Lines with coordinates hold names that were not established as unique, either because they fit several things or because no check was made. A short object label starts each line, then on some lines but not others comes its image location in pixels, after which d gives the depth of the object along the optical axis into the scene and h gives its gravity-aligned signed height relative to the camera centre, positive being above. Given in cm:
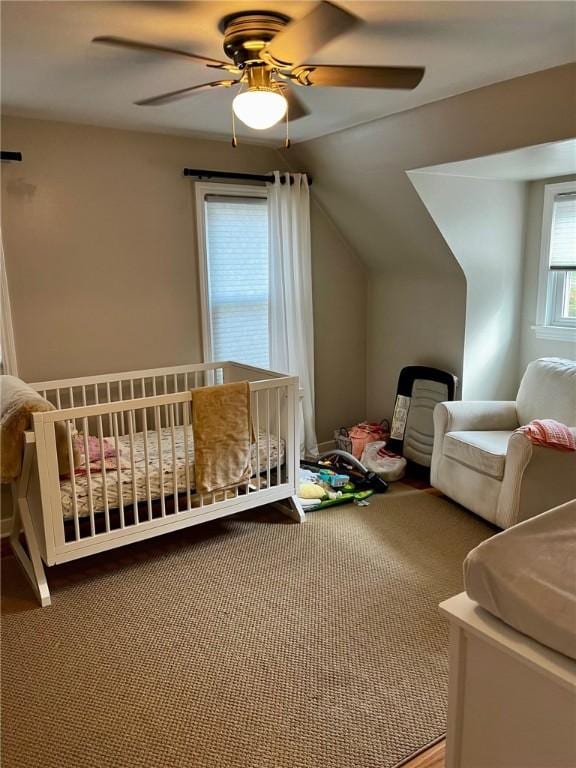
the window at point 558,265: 382 +2
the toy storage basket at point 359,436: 430 -122
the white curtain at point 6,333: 308 -28
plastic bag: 396 -131
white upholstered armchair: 294 -98
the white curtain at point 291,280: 401 -4
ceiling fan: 182 +68
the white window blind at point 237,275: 388 +0
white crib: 253 -95
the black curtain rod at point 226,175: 366 +65
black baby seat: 397 -96
